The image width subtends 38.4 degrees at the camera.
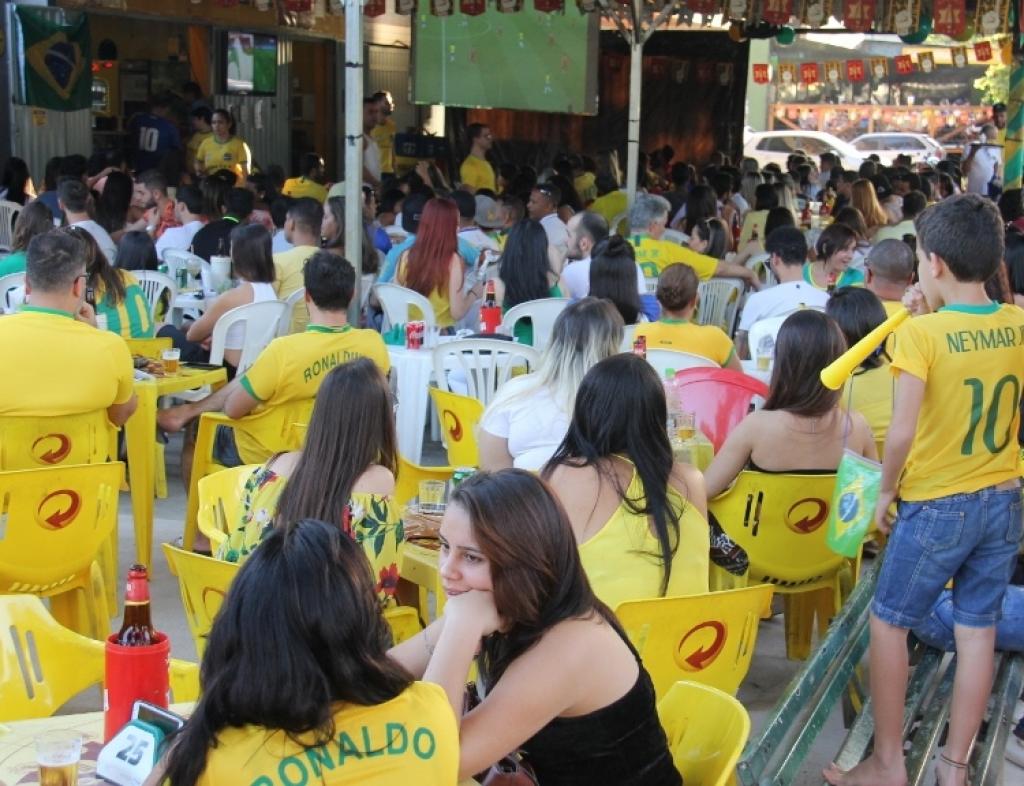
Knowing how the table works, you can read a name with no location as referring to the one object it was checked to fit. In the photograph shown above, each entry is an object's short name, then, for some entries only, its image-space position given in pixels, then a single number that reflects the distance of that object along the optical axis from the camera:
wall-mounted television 16.38
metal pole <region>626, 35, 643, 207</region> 10.59
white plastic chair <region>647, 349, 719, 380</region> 5.76
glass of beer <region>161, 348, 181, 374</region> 5.85
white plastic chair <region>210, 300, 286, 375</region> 6.67
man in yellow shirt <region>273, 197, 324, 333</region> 7.42
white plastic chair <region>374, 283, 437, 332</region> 7.52
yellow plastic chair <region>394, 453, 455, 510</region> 4.62
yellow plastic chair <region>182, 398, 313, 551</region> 5.43
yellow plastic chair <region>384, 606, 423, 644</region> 3.57
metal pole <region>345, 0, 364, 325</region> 6.78
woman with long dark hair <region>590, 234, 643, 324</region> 6.37
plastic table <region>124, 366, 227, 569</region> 5.49
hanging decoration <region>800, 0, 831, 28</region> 13.20
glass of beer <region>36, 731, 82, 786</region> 2.32
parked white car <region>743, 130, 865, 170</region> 27.89
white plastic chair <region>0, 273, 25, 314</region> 6.76
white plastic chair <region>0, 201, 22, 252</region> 10.96
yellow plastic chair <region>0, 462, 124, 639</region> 4.00
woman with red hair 7.64
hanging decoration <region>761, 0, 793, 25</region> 13.09
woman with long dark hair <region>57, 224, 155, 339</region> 6.12
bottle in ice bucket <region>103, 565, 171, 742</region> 2.46
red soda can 6.69
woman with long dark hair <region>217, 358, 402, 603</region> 3.43
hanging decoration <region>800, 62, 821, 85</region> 21.79
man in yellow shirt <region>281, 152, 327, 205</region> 11.91
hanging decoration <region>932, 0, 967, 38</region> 12.61
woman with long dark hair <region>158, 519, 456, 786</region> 2.00
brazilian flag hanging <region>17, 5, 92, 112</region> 13.39
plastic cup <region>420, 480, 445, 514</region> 4.14
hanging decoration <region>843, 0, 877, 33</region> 13.18
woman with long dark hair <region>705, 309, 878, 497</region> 4.39
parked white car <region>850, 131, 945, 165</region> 29.53
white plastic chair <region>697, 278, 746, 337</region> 9.20
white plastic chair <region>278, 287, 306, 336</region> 6.84
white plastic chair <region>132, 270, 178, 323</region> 7.41
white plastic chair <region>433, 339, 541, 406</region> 6.34
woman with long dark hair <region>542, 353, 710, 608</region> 3.34
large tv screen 13.30
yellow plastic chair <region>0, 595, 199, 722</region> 2.92
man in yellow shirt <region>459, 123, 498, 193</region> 13.23
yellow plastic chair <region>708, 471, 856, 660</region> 4.31
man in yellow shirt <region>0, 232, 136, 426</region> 4.45
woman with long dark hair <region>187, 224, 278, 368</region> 6.75
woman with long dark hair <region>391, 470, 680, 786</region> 2.46
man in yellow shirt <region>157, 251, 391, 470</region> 5.27
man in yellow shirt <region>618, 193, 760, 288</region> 8.79
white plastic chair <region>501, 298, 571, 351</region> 7.22
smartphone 2.33
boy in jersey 3.36
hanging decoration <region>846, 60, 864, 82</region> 22.02
